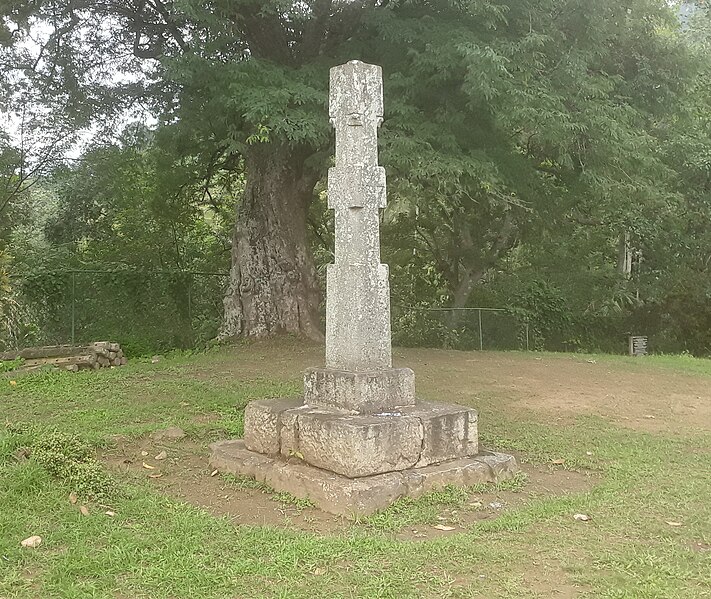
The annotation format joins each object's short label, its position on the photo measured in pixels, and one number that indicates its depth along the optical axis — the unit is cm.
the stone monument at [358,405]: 535
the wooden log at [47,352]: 1192
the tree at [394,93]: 1078
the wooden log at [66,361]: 1136
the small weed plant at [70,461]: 511
